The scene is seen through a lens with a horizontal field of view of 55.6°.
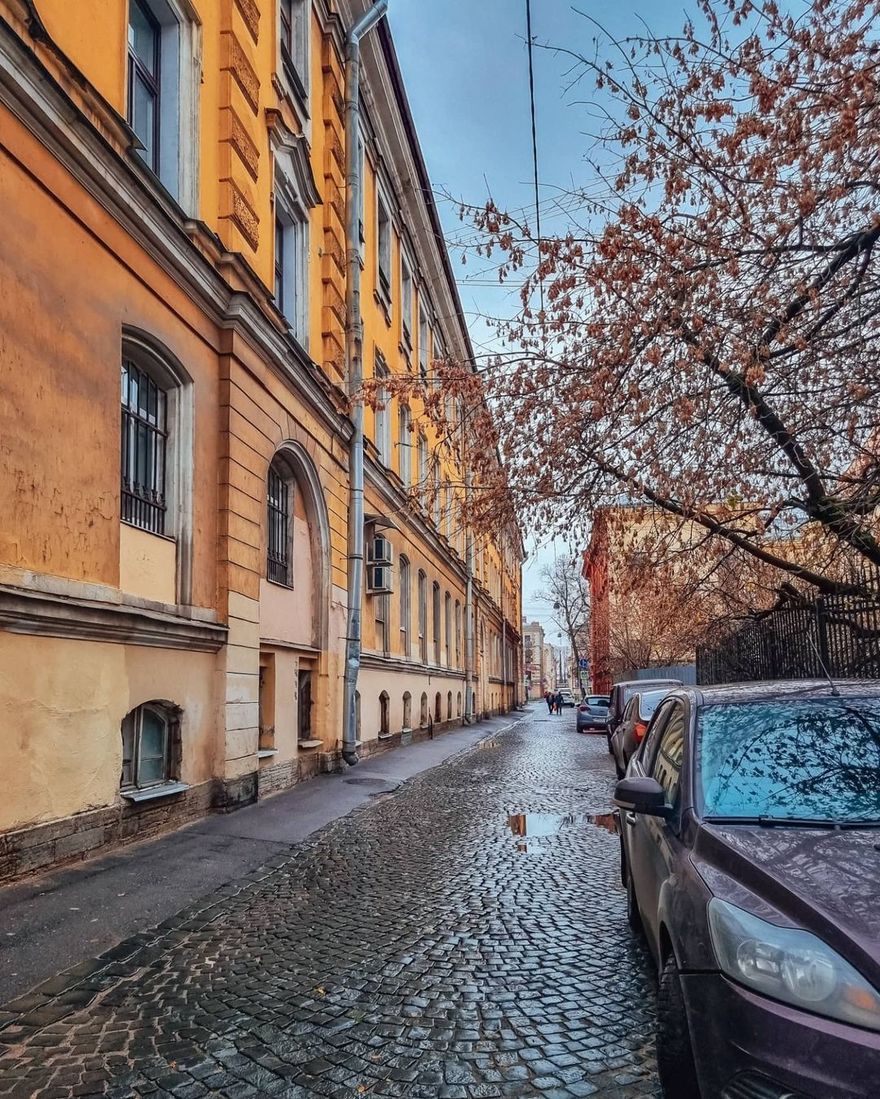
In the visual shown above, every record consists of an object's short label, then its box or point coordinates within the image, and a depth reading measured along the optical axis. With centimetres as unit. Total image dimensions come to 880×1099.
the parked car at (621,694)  1652
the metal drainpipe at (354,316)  1459
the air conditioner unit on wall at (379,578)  1705
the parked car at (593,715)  3003
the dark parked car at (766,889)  221
